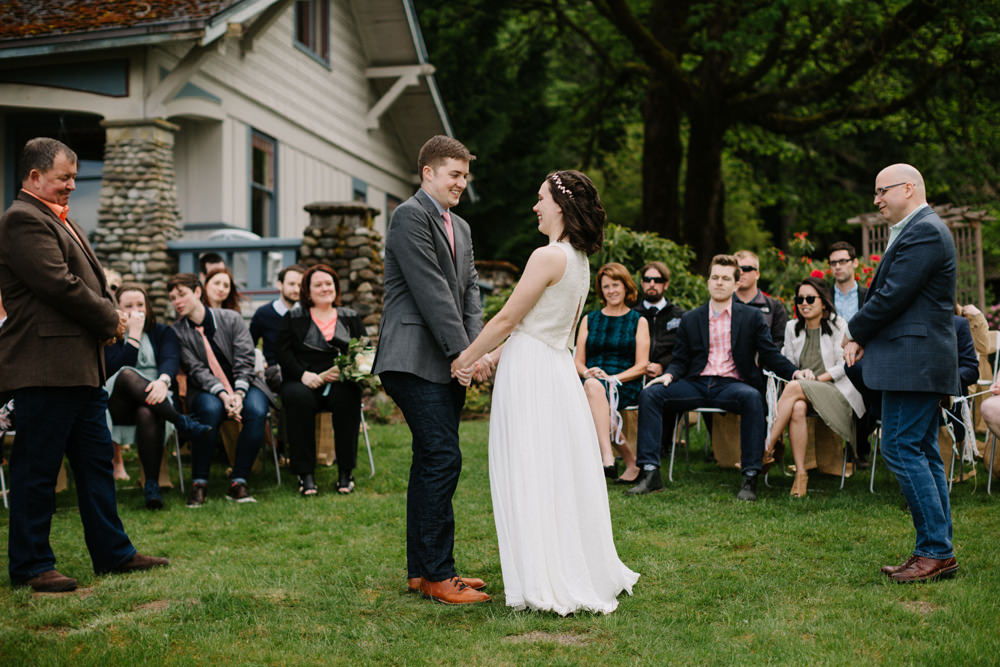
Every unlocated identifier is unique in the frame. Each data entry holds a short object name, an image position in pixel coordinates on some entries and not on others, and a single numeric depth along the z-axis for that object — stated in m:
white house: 11.48
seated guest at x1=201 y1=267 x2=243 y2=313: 8.06
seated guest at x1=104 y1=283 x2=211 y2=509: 7.13
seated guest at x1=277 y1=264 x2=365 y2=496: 7.56
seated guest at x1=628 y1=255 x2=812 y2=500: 7.27
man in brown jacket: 4.67
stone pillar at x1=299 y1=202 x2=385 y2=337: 11.88
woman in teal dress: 7.98
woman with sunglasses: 7.00
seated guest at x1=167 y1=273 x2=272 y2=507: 7.28
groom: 4.42
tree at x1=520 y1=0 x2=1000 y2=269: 15.03
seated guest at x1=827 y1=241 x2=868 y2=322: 8.22
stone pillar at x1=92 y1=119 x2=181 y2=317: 11.82
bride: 4.31
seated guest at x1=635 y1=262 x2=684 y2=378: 8.53
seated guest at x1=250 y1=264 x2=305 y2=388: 8.24
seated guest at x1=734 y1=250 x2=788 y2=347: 8.52
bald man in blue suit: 4.68
